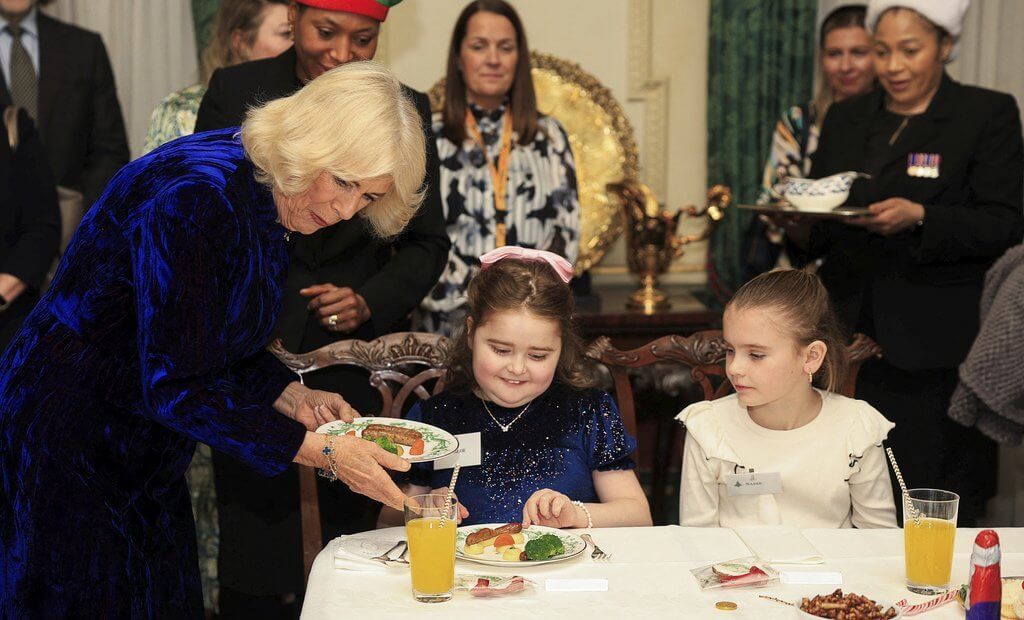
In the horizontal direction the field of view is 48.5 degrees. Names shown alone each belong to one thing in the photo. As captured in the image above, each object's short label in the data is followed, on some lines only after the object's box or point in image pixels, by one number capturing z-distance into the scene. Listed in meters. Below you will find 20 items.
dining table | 1.72
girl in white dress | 2.43
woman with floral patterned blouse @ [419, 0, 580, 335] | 3.59
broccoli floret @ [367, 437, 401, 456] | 2.13
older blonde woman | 1.82
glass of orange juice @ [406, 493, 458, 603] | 1.72
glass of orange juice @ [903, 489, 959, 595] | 1.80
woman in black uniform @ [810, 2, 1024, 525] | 3.15
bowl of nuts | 1.62
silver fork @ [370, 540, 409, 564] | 1.90
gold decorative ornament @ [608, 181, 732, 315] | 4.11
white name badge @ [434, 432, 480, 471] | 2.39
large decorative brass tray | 4.39
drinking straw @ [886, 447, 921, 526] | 1.82
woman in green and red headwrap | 2.77
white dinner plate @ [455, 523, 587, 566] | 1.88
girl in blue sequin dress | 2.47
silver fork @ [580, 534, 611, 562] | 1.94
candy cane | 1.71
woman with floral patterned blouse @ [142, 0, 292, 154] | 3.46
